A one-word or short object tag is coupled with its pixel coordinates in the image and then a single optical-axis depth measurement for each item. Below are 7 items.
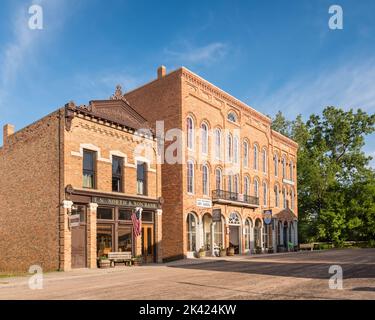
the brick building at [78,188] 21.06
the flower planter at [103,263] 21.61
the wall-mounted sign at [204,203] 30.24
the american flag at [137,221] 23.69
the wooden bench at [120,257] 22.33
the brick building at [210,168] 29.31
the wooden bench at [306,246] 46.75
